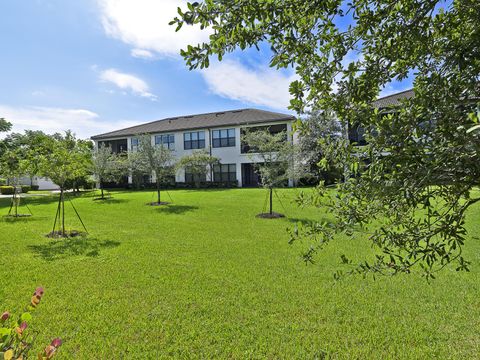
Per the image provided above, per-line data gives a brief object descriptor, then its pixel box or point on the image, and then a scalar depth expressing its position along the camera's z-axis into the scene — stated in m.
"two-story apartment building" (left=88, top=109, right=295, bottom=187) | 31.78
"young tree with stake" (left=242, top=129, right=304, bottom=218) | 13.95
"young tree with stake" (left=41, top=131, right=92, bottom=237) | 9.67
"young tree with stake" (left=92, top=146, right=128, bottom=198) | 22.84
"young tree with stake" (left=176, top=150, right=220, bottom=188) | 29.56
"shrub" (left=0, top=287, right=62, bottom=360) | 1.34
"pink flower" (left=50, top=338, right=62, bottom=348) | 1.42
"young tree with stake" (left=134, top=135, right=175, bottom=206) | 19.70
